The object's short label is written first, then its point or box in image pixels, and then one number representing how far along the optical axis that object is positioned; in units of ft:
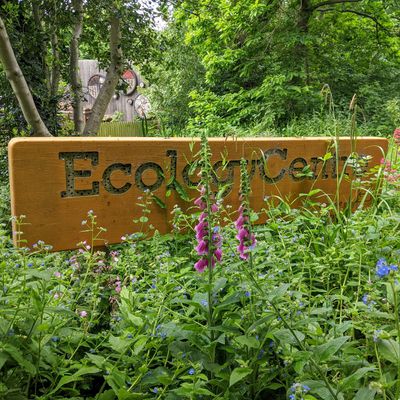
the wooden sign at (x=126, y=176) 5.25
